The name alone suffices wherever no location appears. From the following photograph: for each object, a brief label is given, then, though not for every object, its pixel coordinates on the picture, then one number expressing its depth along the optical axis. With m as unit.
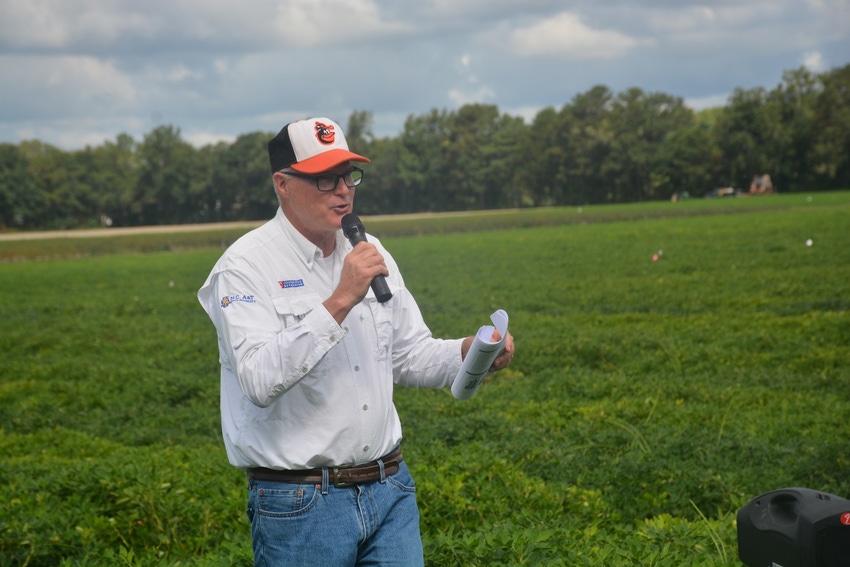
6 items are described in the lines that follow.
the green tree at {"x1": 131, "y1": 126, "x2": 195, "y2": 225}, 103.81
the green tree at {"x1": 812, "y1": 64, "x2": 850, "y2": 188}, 92.12
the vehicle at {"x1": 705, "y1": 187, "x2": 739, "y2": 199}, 102.56
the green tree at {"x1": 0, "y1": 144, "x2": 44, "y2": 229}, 110.25
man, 3.37
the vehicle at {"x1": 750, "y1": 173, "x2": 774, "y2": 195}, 98.81
